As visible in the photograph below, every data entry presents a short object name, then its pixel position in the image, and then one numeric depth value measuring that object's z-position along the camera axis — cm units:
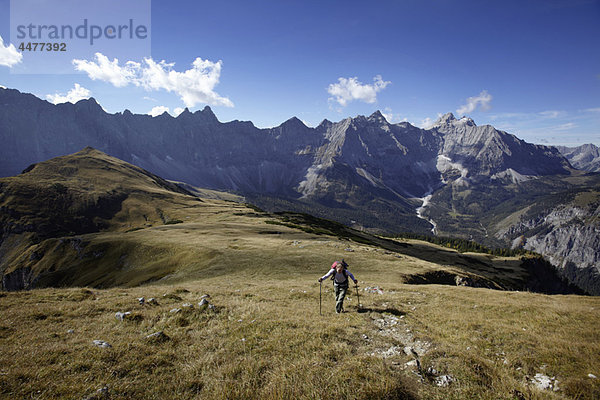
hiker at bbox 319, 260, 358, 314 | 1748
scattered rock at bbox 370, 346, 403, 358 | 1057
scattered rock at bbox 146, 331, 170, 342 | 1130
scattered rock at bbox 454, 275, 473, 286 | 4841
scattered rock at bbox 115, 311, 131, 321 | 1387
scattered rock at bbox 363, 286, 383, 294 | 2512
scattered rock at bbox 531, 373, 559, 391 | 828
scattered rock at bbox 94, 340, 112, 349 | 1023
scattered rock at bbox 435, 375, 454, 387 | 838
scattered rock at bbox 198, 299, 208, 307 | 1618
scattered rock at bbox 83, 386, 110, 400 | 716
